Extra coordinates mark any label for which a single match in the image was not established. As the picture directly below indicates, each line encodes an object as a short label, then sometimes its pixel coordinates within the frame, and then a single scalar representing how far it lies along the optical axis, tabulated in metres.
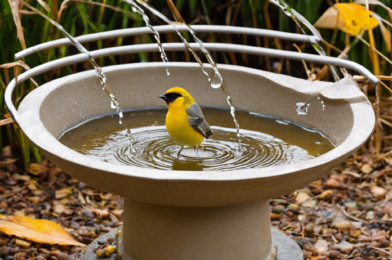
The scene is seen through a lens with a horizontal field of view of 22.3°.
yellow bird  3.98
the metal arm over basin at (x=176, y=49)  3.89
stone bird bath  2.96
